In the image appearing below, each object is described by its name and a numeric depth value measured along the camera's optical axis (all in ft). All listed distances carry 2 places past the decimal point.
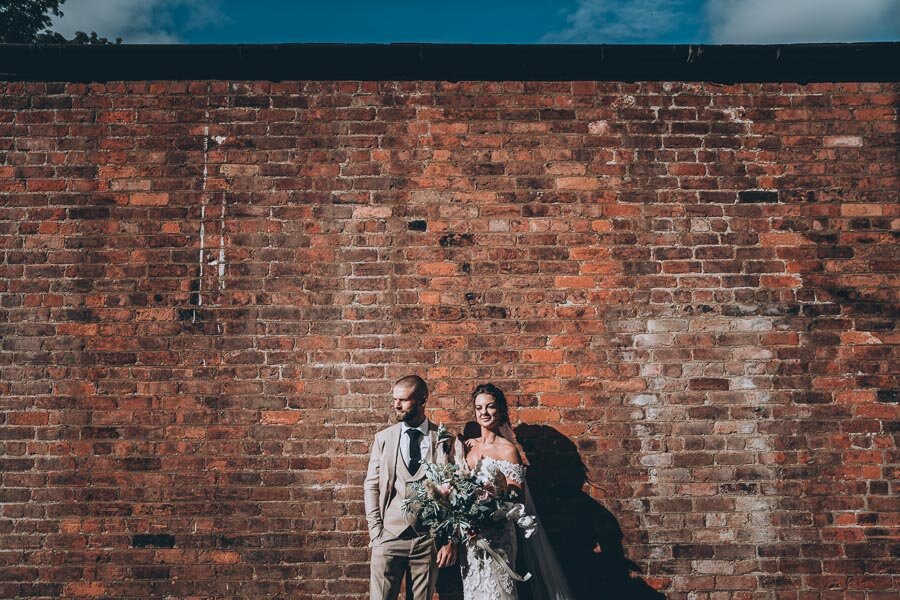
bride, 12.86
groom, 13.15
